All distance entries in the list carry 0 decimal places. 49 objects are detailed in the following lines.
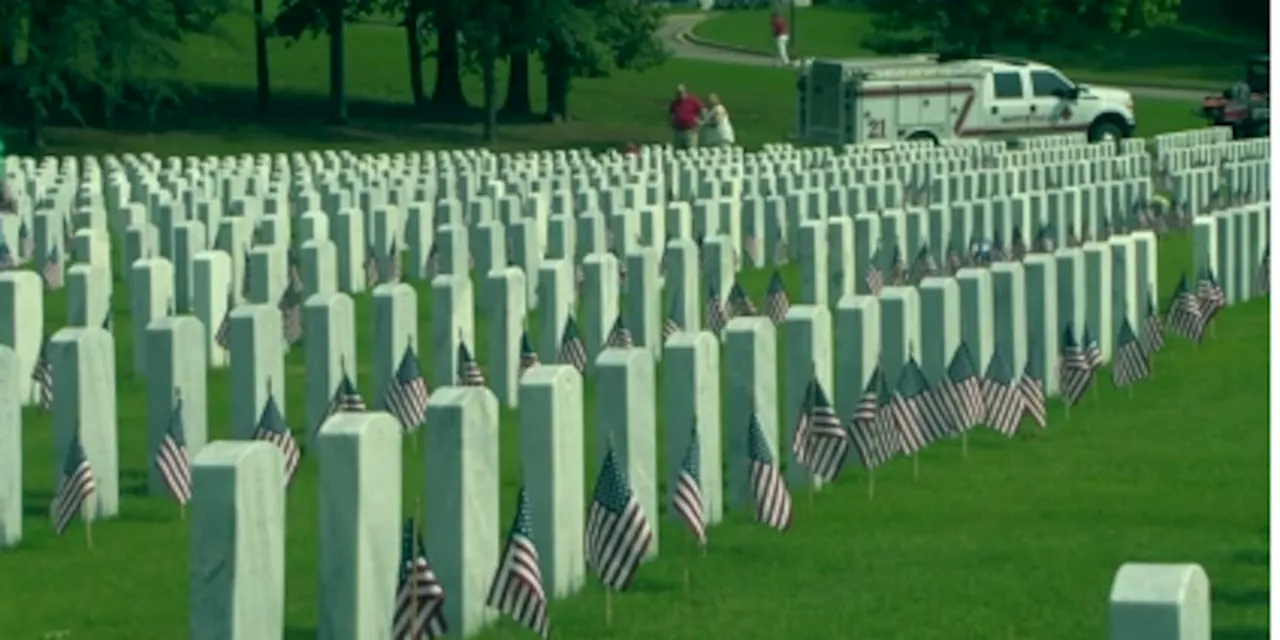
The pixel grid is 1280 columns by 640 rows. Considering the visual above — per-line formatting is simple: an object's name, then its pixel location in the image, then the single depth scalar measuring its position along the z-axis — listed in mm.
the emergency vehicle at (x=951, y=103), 50719
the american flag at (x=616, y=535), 10000
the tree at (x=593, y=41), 55062
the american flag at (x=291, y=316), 18141
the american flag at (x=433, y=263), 22630
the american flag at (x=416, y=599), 8898
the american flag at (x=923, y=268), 21594
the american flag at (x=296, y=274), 19375
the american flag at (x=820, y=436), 12344
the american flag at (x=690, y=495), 10562
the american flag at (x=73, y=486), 11828
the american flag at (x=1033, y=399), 14406
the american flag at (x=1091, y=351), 15836
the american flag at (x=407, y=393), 13641
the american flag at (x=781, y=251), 26031
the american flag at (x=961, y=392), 13867
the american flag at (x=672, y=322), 17223
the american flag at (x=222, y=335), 17609
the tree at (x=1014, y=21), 64688
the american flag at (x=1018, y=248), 22600
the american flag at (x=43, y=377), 15516
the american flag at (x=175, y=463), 12398
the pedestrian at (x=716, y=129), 45969
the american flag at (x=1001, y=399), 14141
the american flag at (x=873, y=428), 12977
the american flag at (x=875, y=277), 21183
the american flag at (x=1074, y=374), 15477
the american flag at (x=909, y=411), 13461
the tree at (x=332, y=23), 56781
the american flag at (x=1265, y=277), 22016
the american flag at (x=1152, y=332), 17391
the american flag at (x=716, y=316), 17906
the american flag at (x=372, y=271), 23734
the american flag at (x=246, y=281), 19719
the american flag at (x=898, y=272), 21609
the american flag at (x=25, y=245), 25470
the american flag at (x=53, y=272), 23266
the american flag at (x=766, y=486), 11484
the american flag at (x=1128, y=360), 16359
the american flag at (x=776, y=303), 19000
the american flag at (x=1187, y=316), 18688
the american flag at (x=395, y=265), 23734
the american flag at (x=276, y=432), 12109
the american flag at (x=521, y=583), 9117
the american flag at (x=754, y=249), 25719
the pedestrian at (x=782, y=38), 77812
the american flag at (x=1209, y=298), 18938
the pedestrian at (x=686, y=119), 46312
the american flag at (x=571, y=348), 15859
